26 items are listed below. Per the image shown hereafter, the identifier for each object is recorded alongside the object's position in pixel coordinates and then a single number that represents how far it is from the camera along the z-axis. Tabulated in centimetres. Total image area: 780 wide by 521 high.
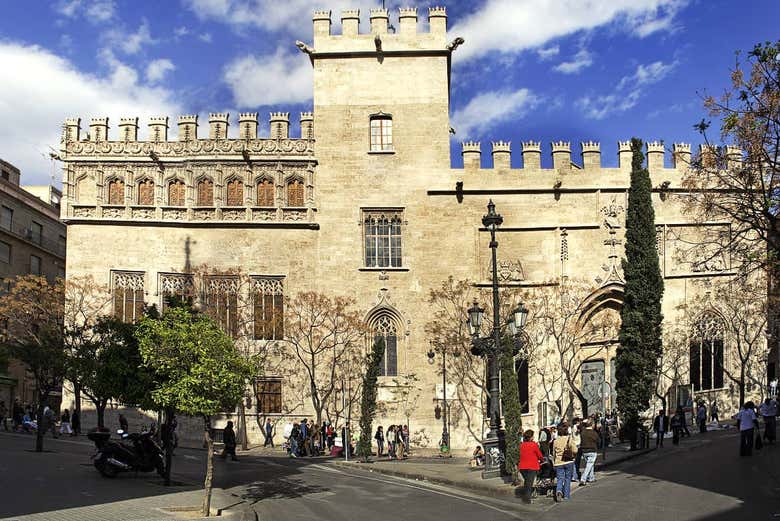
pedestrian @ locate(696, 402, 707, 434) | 3069
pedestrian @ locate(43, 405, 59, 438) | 2905
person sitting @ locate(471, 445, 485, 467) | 2433
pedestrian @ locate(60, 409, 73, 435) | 3133
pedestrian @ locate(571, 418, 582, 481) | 1849
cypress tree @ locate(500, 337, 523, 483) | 1834
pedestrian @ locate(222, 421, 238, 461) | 2580
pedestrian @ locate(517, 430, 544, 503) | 1553
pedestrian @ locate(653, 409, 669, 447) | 2650
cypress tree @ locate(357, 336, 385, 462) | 2748
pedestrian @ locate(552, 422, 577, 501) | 1591
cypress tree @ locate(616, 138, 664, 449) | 2989
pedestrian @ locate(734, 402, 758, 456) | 2055
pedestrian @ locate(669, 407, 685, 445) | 2747
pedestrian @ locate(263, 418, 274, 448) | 3316
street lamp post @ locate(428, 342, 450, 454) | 3213
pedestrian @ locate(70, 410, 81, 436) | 3160
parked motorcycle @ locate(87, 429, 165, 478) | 1872
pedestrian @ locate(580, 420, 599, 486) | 1819
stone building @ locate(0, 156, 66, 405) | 4519
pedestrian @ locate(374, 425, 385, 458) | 3097
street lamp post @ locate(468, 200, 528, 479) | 1997
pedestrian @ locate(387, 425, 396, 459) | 3024
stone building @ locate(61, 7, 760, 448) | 3459
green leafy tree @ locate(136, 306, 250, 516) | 1496
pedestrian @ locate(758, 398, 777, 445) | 2302
